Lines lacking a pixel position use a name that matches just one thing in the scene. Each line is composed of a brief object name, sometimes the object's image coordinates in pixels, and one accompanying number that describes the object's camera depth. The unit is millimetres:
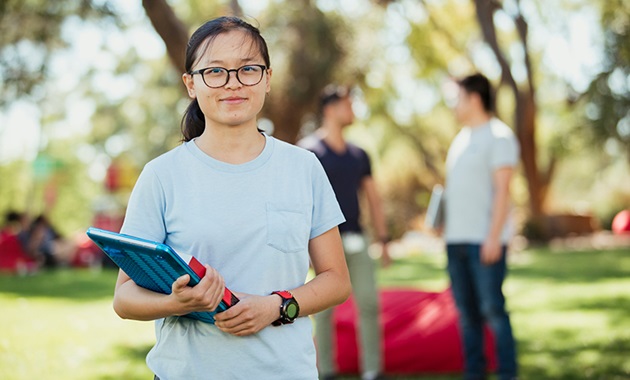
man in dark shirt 5418
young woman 2062
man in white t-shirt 4914
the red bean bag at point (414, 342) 5883
